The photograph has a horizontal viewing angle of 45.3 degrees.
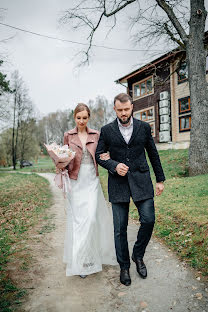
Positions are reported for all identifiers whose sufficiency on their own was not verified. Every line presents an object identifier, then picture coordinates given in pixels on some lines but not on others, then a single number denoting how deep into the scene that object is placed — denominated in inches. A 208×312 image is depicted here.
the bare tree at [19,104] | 1294.4
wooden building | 778.8
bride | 134.6
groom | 126.2
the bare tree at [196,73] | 388.8
